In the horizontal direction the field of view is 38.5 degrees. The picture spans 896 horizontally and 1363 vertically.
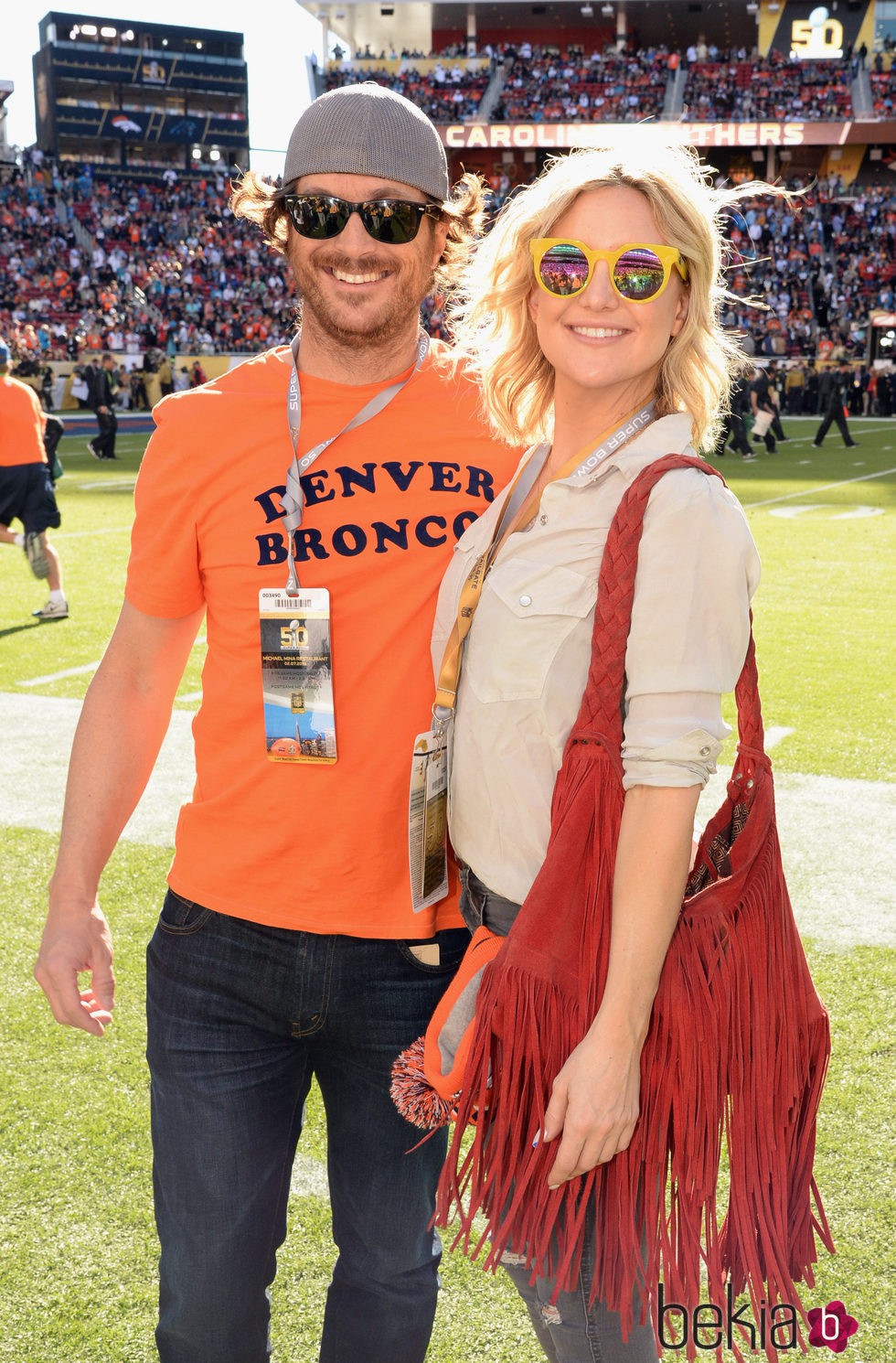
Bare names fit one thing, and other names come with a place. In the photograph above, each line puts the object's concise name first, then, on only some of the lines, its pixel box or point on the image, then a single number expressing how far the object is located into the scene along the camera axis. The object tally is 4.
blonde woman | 1.41
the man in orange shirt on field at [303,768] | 1.81
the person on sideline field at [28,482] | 8.49
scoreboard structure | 58.62
